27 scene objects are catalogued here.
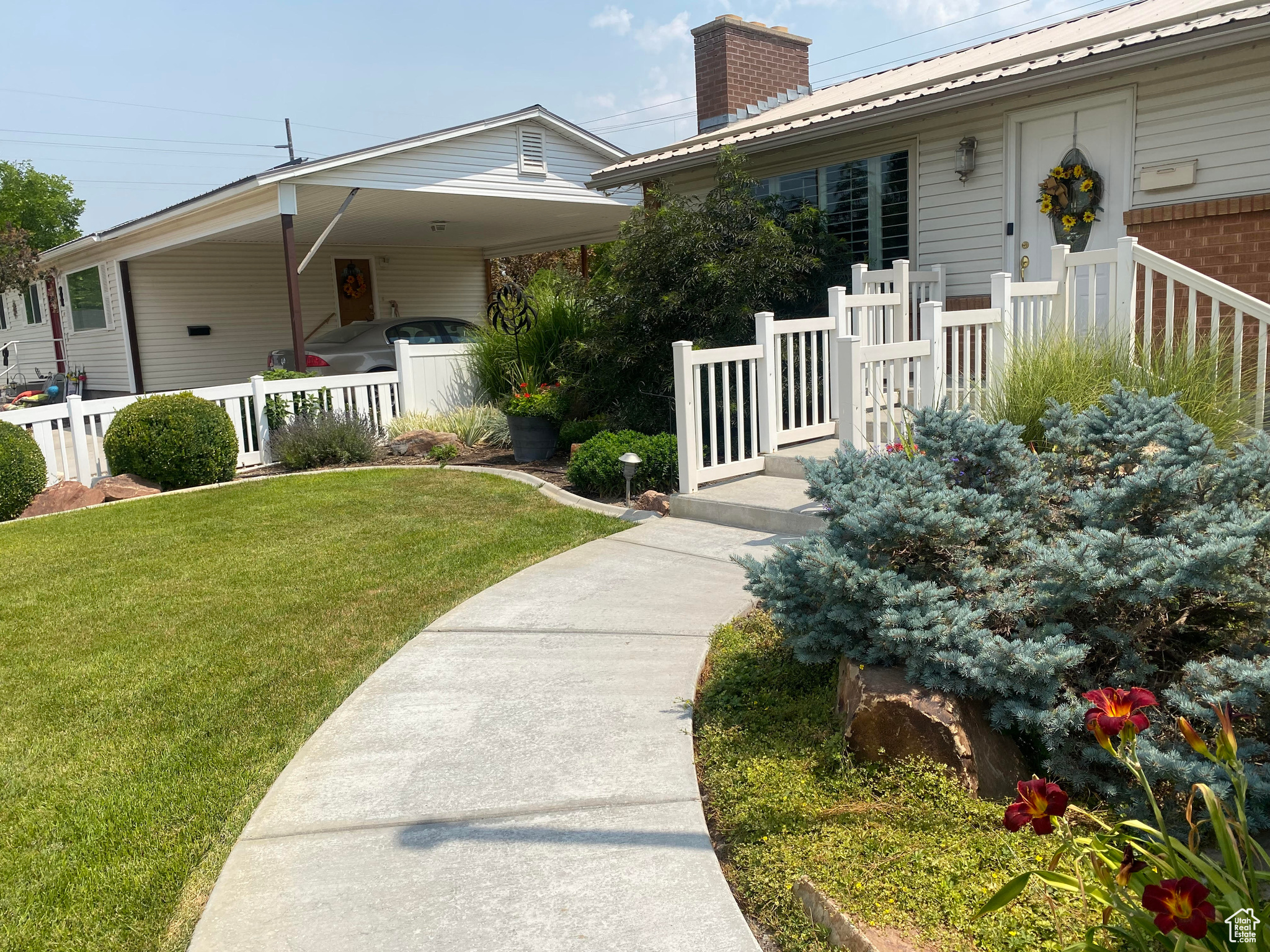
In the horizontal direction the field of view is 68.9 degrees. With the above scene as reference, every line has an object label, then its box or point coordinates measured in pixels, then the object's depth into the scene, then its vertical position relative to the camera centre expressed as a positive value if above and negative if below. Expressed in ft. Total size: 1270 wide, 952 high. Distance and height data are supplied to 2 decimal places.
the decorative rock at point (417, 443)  34.68 -3.32
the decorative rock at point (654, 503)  23.07 -4.02
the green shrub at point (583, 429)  30.45 -2.75
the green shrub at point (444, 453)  32.71 -3.55
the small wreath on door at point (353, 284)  67.21 +5.23
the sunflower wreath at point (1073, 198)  26.25 +3.50
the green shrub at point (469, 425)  35.63 -2.82
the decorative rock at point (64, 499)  27.50 -3.84
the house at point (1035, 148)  23.26 +5.40
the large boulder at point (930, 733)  8.89 -3.93
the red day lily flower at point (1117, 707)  5.55 -2.38
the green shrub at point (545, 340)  35.76 +0.30
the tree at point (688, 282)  28.73 +1.79
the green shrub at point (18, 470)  26.50 -2.82
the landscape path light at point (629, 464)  23.12 -3.01
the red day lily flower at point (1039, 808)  5.61 -2.92
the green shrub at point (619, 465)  24.67 -3.21
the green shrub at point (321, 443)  32.48 -2.98
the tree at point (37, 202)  184.24 +34.11
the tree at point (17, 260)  69.05 +8.36
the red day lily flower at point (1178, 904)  4.81 -3.05
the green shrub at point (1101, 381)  17.16 -1.18
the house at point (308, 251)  43.86 +7.10
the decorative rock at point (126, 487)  28.35 -3.68
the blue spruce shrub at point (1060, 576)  8.46 -2.57
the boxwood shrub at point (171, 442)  29.19 -2.40
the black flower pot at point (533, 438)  31.58 -3.06
